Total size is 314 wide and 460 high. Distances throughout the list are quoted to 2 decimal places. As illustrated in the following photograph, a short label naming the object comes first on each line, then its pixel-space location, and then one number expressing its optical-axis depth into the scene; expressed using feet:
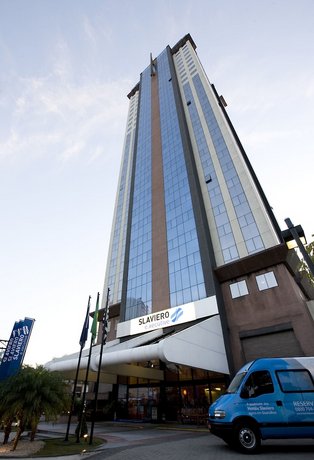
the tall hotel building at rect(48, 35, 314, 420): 72.64
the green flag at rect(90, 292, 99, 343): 57.74
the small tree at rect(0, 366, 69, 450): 42.47
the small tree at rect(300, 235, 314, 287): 56.03
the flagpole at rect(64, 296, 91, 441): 58.65
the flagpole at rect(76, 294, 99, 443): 57.55
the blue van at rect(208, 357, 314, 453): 29.48
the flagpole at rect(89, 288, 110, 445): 50.74
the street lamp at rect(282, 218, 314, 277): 28.43
